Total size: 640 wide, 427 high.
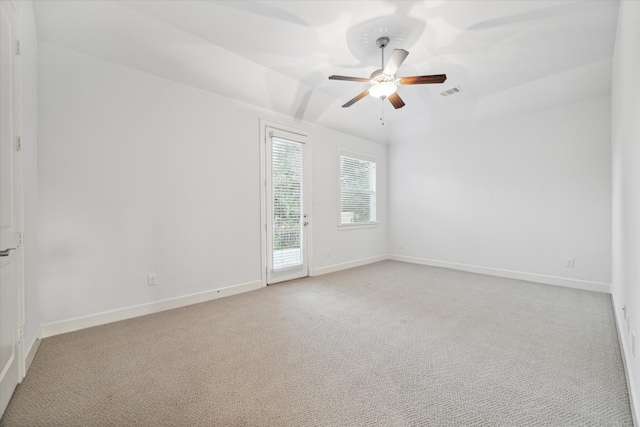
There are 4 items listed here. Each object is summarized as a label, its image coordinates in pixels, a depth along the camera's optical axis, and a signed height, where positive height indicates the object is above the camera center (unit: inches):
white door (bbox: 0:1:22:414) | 60.3 +1.9
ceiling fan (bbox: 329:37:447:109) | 97.8 +51.1
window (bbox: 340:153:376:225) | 212.8 +17.3
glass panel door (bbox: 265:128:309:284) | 163.0 +3.5
